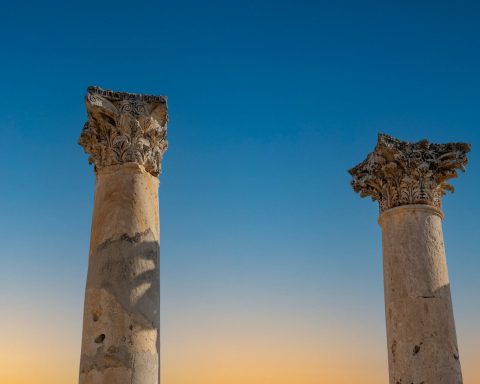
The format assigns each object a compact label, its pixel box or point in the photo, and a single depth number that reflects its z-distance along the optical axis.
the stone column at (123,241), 15.82
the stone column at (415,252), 19.98
